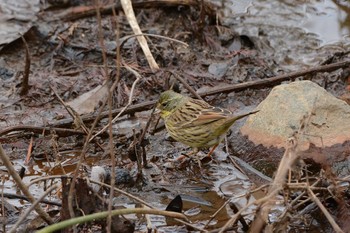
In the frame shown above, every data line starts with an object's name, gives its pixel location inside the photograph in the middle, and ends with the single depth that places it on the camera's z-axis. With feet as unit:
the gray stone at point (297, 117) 44.34
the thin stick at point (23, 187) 29.59
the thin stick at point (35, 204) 29.00
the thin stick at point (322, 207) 27.91
